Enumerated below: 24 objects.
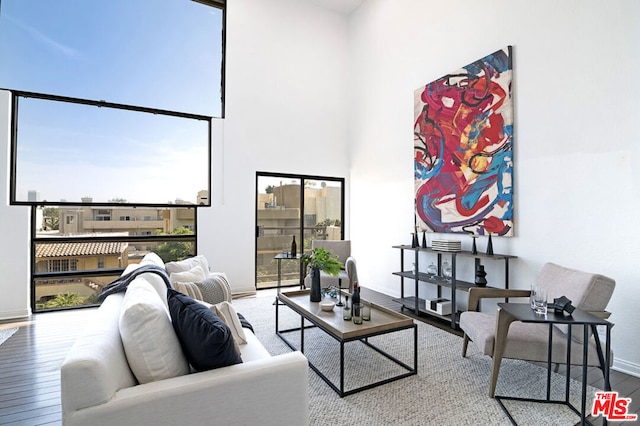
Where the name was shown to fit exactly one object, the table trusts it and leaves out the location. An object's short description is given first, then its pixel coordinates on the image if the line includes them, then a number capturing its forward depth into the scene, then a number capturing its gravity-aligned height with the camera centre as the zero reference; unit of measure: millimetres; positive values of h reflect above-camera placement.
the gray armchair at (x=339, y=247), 5199 -523
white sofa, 1203 -733
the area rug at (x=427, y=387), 2105 -1288
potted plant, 3217 -527
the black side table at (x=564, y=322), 1929 -690
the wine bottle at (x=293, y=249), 5148 -552
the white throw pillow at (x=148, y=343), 1441 -580
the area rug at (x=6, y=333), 3438 -1328
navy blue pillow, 1500 -580
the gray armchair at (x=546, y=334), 2303 -868
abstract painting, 3654 +809
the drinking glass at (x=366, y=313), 2715 -817
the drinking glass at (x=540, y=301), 2125 -563
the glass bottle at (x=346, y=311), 2734 -842
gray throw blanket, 2369 -509
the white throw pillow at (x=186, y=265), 3167 -522
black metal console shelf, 3621 -816
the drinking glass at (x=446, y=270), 4243 -717
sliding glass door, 5812 -60
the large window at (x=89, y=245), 4383 -465
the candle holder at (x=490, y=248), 3692 -368
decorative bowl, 2936 -827
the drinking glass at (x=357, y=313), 2650 -811
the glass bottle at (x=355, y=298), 2745 -703
